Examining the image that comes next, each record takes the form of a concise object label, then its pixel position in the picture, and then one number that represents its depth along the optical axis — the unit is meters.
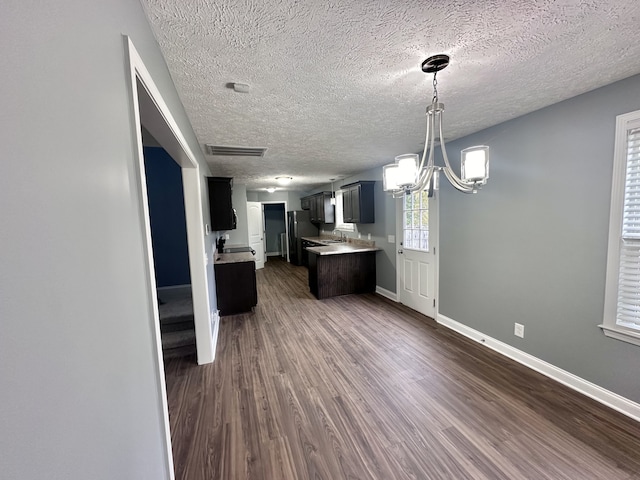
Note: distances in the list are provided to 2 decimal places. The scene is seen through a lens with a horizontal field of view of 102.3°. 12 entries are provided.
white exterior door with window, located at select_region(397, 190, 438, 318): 3.62
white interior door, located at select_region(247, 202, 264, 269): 7.52
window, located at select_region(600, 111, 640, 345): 1.79
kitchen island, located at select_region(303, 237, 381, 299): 4.67
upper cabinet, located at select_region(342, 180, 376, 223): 4.79
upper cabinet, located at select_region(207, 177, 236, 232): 3.92
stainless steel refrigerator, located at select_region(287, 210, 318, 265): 7.94
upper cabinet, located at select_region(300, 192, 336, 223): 6.66
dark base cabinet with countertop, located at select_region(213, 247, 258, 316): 3.90
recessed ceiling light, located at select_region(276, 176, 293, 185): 5.78
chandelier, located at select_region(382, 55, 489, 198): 1.53
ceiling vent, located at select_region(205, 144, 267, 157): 3.20
